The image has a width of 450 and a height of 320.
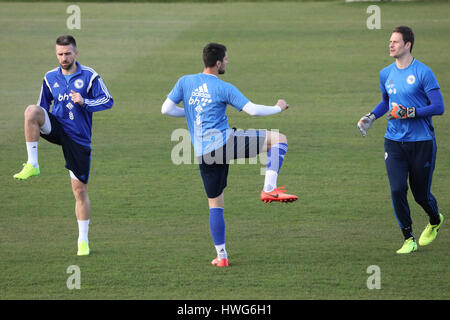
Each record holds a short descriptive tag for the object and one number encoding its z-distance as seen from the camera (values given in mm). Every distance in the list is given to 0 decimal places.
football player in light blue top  16469
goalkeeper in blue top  17594
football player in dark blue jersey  17687
